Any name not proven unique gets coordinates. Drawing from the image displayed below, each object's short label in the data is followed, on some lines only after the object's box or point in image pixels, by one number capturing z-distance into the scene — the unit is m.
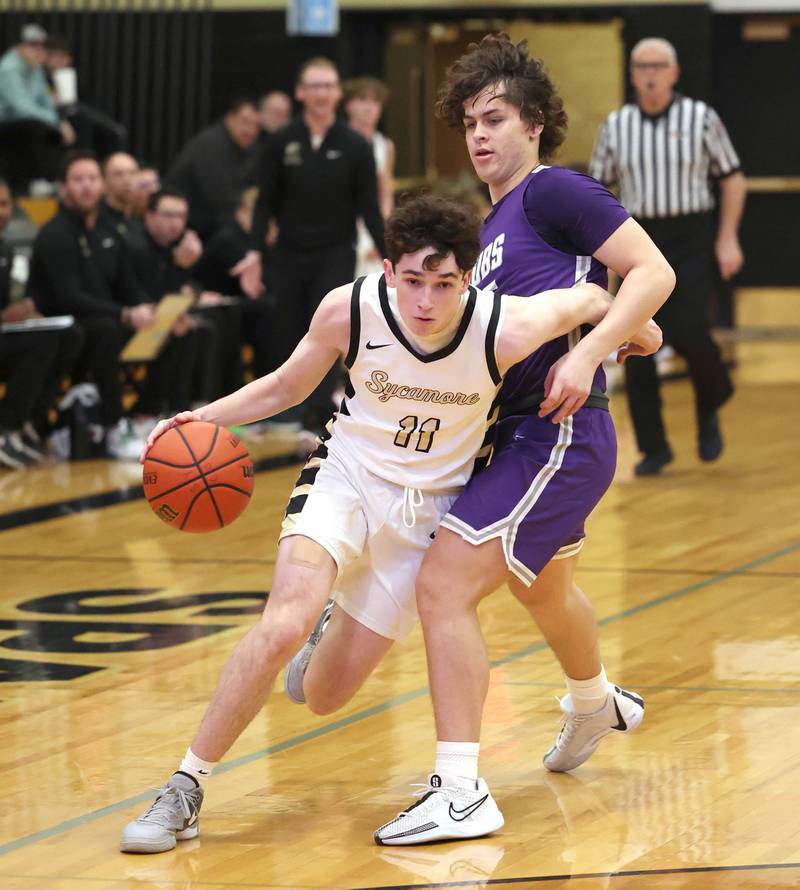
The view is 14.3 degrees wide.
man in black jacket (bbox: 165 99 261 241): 22.18
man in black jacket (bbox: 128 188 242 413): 17.95
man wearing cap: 21.03
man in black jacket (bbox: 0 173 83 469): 16.01
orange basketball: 7.05
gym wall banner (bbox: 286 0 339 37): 27.69
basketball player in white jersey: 6.46
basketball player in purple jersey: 6.58
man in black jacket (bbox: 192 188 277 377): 19.63
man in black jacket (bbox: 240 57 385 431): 16.89
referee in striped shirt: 15.35
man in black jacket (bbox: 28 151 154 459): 16.72
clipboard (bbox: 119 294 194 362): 17.21
